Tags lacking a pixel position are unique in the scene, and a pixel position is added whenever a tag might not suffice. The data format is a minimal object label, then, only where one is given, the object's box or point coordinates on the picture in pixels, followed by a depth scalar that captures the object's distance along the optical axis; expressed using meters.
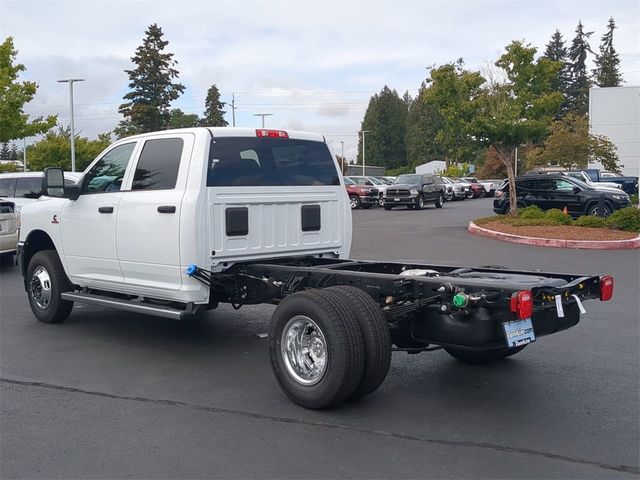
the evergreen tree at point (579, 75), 89.50
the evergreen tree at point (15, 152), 94.85
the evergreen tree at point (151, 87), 60.36
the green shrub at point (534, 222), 19.27
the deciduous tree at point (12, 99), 27.22
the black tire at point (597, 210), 21.64
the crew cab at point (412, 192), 33.84
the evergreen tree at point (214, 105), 82.44
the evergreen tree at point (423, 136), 106.44
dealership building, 56.22
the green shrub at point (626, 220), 18.06
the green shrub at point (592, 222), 18.57
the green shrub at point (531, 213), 20.58
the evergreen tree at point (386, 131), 115.50
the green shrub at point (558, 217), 19.38
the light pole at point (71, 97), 37.12
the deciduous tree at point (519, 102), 21.25
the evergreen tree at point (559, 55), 91.90
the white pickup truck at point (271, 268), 5.18
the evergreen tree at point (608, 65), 90.50
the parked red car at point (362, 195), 36.09
